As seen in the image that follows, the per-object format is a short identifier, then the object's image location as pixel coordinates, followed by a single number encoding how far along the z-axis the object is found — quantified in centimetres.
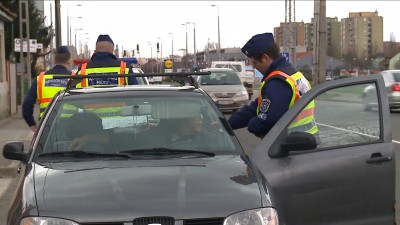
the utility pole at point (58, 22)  2725
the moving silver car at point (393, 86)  2233
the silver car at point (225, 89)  2214
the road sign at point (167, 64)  4247
